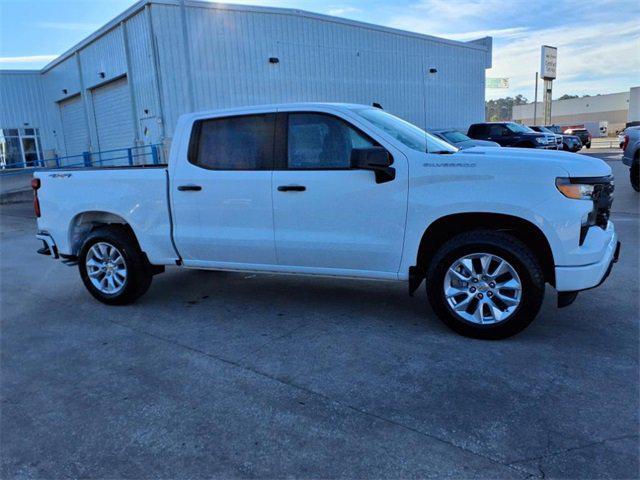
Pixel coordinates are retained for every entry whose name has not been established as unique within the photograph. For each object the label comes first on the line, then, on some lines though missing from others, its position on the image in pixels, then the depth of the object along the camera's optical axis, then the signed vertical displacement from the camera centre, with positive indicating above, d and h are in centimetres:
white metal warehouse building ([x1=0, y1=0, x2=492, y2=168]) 1852 +293
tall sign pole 5144 +562
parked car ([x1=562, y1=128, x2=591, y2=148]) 3541 -81
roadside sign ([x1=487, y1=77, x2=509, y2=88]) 5294 +474
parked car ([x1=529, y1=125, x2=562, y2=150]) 2309 -75
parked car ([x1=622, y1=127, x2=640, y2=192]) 1168 -77
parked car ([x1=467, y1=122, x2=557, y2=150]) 2045 -35
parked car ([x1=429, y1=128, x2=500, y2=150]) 1497 -31
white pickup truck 378 -64
